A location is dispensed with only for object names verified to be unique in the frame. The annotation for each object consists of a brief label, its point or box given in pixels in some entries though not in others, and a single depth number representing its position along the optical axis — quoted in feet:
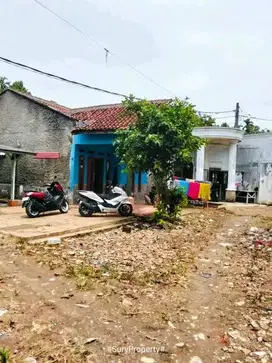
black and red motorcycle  31.22
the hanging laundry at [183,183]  48.19
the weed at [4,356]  8.51
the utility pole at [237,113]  79.00
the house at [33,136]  43.34
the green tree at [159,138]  30.30
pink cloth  49.47
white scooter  32.40
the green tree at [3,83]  73.64
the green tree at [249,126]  101.79
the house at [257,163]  61.21
